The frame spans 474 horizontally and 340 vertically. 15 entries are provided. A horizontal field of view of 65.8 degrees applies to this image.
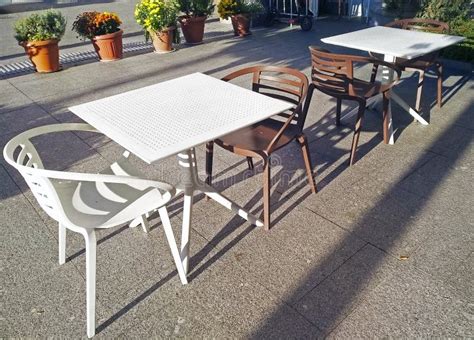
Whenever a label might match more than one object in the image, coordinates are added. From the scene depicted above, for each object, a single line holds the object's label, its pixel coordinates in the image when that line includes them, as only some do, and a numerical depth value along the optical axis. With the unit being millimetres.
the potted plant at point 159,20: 6504
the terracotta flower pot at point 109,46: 6277
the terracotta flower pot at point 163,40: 6801
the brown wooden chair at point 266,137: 2354
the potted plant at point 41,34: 5660
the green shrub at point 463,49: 5492
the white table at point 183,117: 1761
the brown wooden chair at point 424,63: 3982
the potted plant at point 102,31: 6164
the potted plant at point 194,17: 7300
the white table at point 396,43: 3295
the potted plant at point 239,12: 7816
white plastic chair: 1642
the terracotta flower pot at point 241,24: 7917
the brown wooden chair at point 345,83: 3061
